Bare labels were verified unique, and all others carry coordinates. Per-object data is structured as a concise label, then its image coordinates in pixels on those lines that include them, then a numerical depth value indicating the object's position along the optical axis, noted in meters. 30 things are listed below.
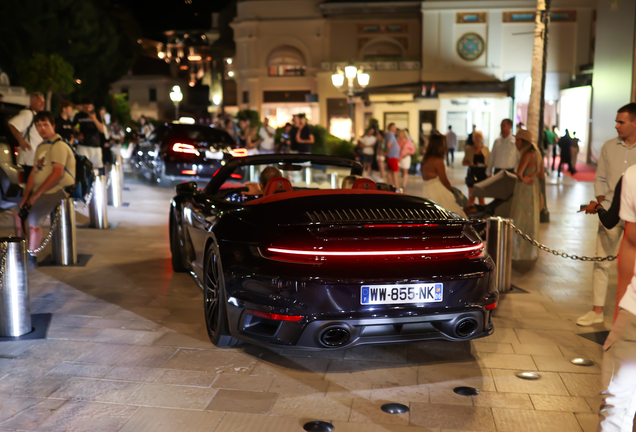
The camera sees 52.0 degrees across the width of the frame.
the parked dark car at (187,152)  15.41
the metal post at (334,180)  13.92
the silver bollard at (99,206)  10.38
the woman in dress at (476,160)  13.17
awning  34.62
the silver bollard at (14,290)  5.06
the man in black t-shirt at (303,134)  16.81
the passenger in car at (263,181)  6.26
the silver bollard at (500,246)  6.69
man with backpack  7.46
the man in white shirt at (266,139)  20.64
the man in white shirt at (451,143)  28.36
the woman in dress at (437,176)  8.03
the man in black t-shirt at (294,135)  17.16
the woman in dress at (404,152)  18.30
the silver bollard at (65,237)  7.77
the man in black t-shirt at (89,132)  12.42
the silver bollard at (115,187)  13.27
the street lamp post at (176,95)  29.46
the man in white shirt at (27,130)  9.40
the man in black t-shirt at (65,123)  11.34
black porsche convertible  4.04
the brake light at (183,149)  15.41
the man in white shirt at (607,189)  5.34
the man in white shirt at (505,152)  10.86
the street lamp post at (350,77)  20.69
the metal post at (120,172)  13.53
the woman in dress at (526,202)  8.50
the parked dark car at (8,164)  10.28
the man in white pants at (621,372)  2.65
